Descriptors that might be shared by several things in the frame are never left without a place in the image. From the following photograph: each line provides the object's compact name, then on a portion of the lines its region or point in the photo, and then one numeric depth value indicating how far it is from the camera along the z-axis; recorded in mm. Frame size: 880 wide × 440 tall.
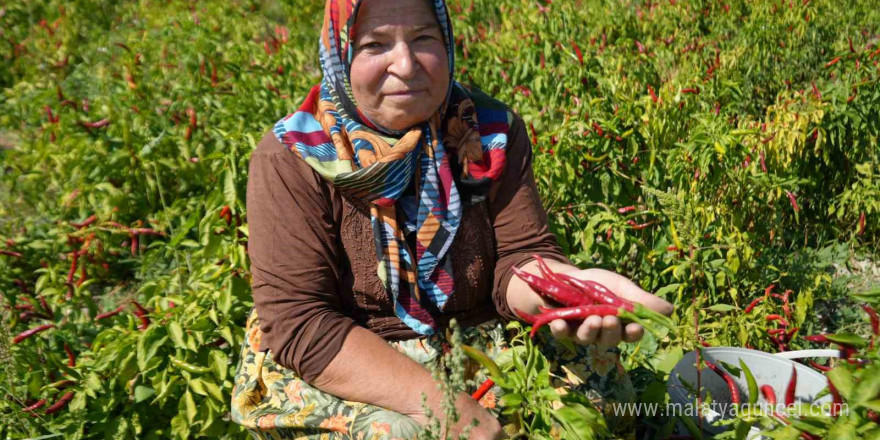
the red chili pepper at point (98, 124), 3541
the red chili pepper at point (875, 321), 1335
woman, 1806
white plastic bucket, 1964
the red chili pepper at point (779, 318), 2408
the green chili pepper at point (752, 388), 1459
